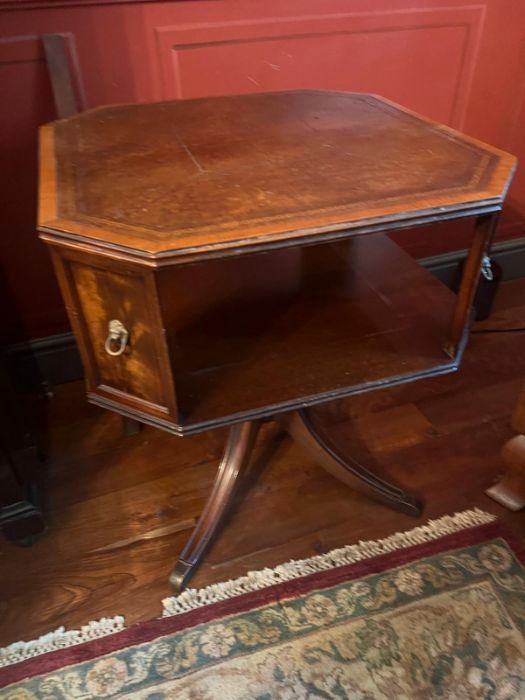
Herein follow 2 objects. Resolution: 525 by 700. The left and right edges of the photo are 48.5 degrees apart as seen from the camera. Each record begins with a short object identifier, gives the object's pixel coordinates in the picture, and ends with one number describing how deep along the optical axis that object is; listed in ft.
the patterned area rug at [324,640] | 3.68
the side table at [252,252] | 2.58
